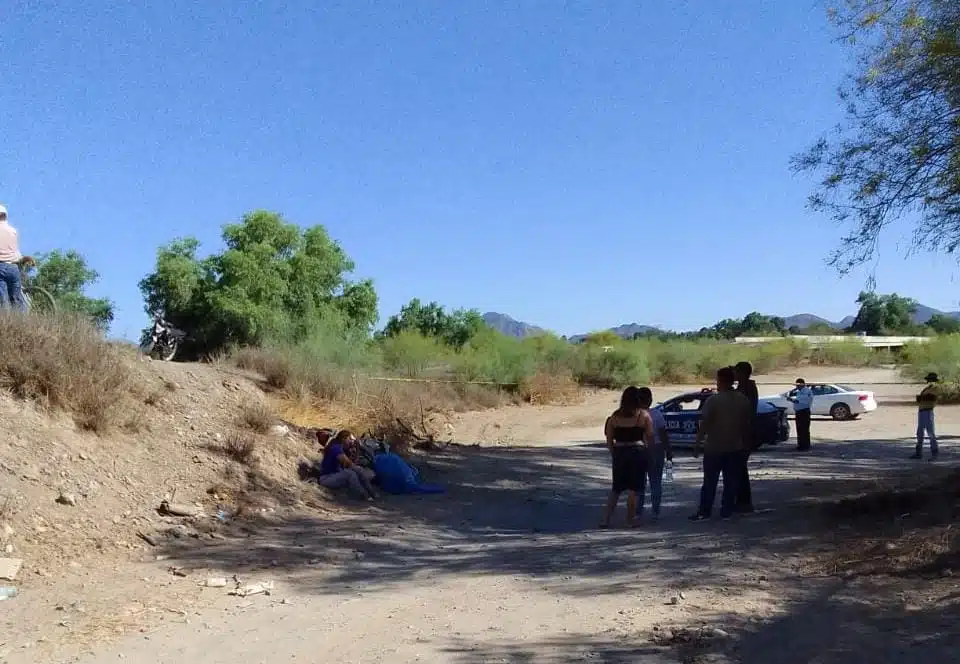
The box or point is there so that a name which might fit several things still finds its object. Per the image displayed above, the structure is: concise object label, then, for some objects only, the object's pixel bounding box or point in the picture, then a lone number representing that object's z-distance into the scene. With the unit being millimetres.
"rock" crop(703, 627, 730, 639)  5709
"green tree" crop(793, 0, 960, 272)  10148
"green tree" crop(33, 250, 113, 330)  36500
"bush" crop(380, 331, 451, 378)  37281
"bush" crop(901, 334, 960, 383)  39625
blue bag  13008
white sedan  30766
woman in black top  10133
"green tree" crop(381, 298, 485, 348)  64250
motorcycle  19297
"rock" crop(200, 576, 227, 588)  7332
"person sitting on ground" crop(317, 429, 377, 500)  12211
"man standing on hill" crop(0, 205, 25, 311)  11422
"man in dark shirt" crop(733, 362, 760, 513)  10328
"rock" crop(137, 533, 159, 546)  8695
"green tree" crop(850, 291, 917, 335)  109250
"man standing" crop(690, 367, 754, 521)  10172
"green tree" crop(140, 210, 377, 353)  36094
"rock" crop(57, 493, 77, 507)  8758
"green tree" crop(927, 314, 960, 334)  52656
